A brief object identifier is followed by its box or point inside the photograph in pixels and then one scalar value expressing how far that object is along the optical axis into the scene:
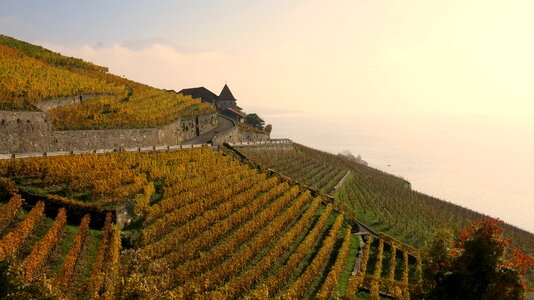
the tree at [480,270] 14.90
